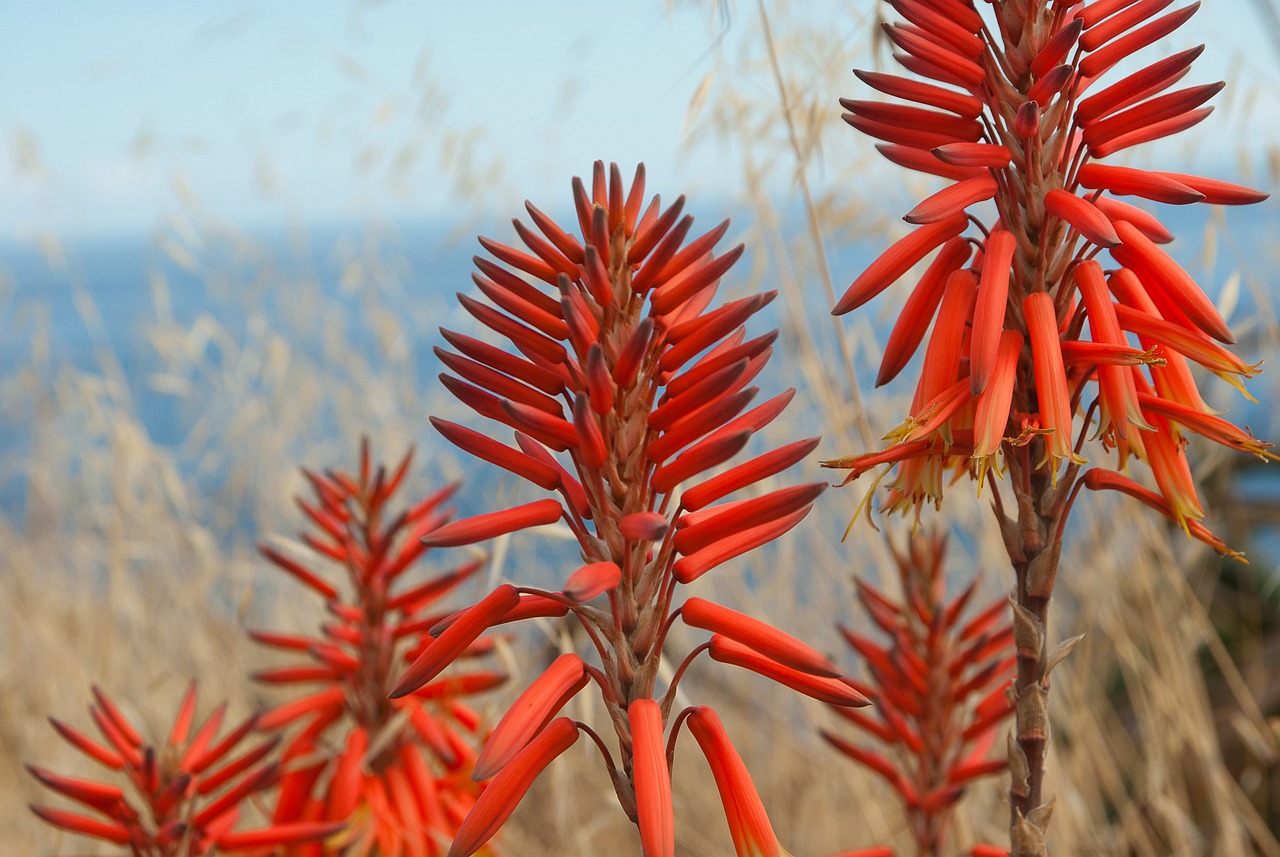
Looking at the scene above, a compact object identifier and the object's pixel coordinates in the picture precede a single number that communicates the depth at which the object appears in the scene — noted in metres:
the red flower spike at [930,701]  0.65
